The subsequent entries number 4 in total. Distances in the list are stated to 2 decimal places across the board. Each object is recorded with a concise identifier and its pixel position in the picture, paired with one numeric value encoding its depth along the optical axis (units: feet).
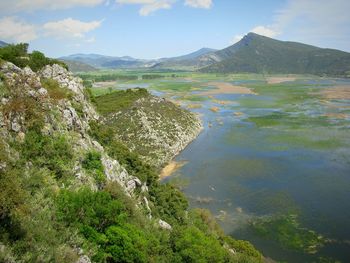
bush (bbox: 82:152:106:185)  75.61
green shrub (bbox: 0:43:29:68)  97.64
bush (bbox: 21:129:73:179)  65.54
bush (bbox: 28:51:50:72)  108.44
